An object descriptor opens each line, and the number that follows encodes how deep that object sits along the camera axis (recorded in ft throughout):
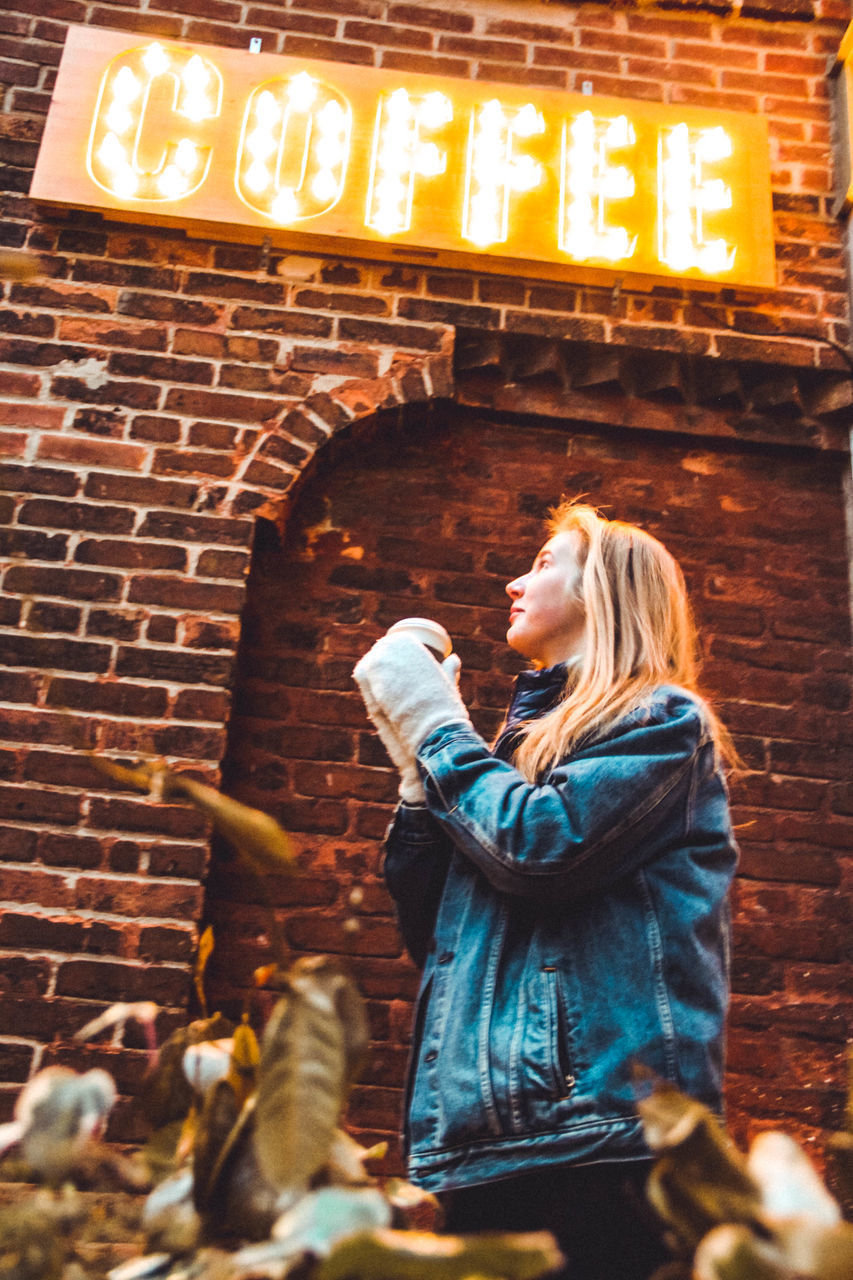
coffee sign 8.23
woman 3.71
